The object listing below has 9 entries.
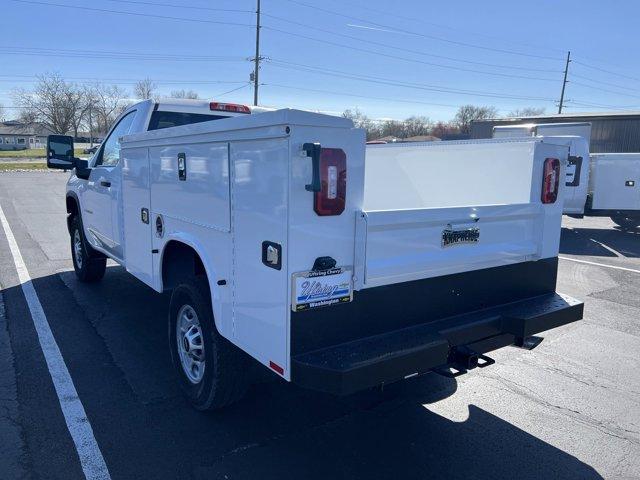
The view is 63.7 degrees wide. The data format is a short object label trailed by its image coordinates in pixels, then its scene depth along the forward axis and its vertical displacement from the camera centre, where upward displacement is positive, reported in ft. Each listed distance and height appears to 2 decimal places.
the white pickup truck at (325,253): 8.34 -1.80
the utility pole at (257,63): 115.65 +21.50
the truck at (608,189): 43.57 -1.74
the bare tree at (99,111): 225.27 +18.67
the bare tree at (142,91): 186.37 +23.03
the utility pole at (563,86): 189.57 +29.99
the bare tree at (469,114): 219.61 +21.89
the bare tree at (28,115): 226.99 +16.09
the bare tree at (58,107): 222.69 +19.72
